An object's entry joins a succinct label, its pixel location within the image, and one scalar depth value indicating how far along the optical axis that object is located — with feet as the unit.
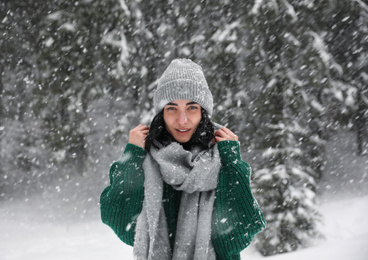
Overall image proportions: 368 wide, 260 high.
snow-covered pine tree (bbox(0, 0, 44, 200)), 21.13
